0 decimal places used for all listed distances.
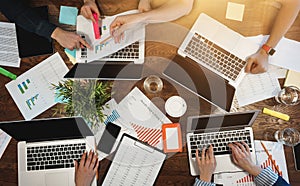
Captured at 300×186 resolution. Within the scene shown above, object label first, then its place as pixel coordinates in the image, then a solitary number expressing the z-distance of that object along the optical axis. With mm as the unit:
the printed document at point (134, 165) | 1634
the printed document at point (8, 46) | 1670
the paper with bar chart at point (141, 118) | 1656
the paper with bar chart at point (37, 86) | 1666
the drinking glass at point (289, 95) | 1674
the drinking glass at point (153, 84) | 1671
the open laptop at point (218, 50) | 1662
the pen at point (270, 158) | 1670
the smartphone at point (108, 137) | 1646
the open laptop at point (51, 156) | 1622
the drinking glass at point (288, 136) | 1660
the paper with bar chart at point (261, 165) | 1654
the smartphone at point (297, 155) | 1668
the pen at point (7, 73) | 1666
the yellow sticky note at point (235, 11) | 1706
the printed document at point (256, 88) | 1680
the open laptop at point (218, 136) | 1651
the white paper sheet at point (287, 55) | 1686
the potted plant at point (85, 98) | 1594
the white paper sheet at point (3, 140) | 1636
